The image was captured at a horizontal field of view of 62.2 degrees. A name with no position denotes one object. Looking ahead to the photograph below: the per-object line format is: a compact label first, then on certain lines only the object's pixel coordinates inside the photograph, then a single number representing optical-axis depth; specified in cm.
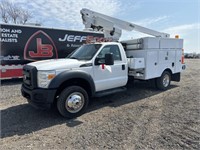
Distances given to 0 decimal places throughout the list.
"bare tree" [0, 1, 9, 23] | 2550
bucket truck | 418
